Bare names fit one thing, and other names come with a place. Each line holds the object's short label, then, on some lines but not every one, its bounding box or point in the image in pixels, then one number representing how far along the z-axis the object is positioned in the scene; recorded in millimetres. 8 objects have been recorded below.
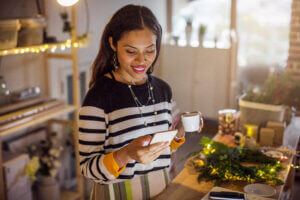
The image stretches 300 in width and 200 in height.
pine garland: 1699
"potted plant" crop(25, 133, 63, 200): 2809
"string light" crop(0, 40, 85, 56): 2209
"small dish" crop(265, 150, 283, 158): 1954
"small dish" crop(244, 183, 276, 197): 1533
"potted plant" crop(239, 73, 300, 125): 2359
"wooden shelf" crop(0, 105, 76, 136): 2336
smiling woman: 1247
